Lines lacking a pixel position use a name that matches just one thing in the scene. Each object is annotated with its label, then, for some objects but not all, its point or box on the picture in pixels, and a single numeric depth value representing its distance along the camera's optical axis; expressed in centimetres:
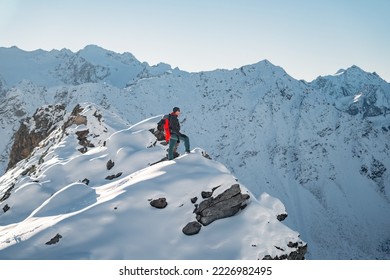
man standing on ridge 1569
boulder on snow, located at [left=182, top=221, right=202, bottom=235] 1125
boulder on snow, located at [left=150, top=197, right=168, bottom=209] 1203
